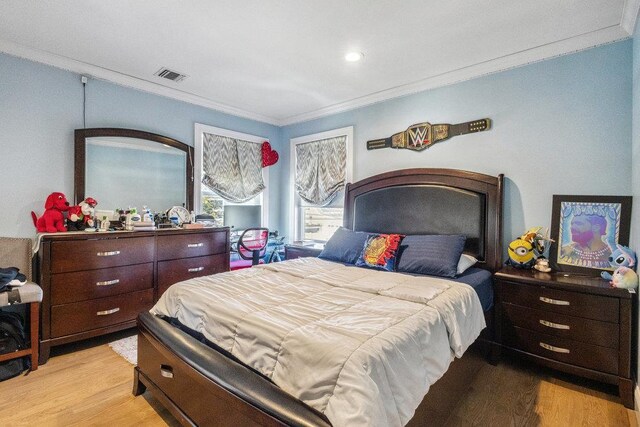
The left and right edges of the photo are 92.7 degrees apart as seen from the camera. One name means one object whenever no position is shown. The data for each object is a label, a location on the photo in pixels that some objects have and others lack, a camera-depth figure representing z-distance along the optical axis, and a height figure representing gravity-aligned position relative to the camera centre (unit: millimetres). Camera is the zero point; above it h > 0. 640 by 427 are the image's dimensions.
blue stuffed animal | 2027 -309
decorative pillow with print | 2744 -388
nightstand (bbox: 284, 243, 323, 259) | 3634 -511
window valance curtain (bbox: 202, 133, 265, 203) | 3928 +560
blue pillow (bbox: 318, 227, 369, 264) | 3008 -374
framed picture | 2271 -136
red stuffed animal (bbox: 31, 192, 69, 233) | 2621 -84
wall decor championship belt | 2958 +809
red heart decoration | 4488 +791
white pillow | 2567 -448
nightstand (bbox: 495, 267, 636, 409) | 1955 -782
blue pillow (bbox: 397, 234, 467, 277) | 2510 -379
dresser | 2428 -615
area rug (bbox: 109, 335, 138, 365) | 2510 -1230
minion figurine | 2509 -342
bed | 1227 -709
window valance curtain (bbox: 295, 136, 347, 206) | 4004 +557
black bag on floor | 2189 -1009
